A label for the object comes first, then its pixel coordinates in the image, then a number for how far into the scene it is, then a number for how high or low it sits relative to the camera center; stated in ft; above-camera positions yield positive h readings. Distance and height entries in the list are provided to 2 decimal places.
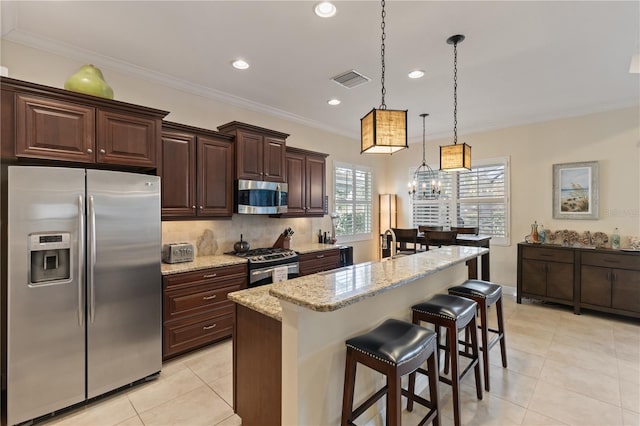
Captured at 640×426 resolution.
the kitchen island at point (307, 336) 4.88 -2.35
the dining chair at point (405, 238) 15.01 -1.32
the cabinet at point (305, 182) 14.66 +1.56
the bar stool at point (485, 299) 8.06 -2.46
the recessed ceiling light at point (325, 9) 7.28 +5.12
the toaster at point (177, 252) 10.52 -1.47
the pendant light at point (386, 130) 6.81 +1.91
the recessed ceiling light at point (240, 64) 10.13 +5.15
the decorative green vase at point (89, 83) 7.88 +3.47
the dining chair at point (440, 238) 13.83 -1.21
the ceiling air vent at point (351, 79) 11.09 +5.17
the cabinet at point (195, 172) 10.45 +1.49
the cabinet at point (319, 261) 13.78 -2.39
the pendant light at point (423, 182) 19.75 +2.11
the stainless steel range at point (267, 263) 11.32 -2.06
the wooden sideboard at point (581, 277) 12.69 -3.00
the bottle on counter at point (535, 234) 15.52 -1.14
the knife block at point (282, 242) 14.20 -1.45
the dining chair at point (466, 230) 16.55 -0.99
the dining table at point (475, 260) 13.92 -2.21
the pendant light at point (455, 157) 10.64 +2.01
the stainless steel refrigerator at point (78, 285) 6.54 -1.82
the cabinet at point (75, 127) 6.88 +2.20
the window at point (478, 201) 17.20 +0.74
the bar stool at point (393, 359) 4.78 -2.52
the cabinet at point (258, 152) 12.19 +2.62
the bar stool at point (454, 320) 6.38 -2.49
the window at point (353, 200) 18.86 +0.83
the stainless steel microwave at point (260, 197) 12.22 +0.64
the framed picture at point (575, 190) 14.60 +1.13
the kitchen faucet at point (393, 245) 9.20 -1.03
